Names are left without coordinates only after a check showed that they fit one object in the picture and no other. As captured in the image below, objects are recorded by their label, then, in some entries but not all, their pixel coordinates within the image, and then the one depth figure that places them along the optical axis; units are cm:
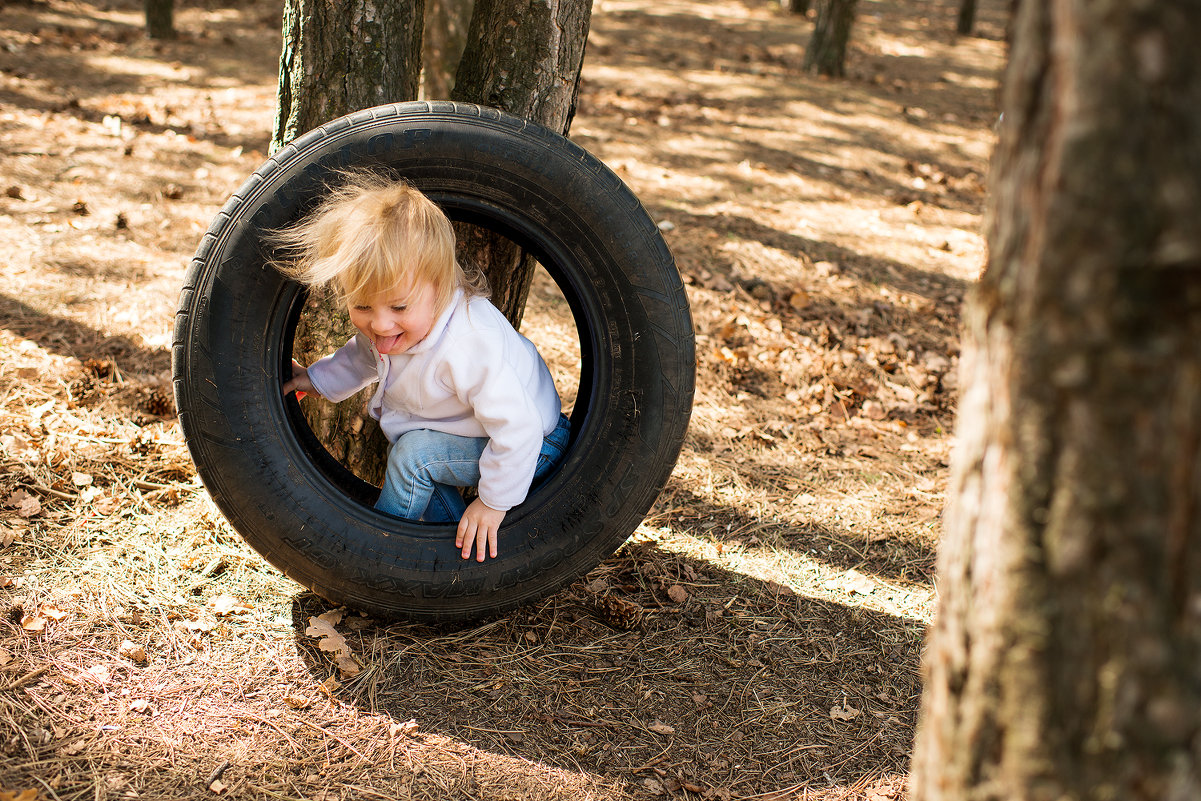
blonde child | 253
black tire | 267
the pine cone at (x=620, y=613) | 302
